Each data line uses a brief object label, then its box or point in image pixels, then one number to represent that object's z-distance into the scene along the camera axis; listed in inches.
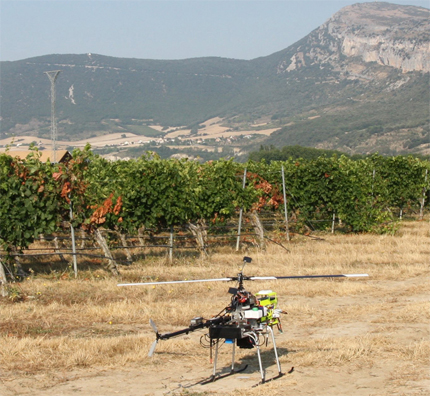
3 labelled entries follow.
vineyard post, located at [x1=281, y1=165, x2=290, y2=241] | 800.9
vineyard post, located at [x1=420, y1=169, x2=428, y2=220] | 1063.7
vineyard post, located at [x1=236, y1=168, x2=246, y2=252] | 726.5
